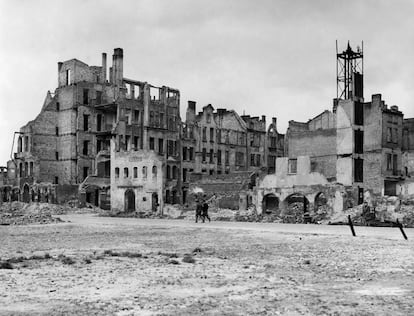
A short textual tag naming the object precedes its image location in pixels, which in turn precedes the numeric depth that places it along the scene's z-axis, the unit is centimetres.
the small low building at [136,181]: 6147
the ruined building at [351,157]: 4797
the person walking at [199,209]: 4426
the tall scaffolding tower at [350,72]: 5384
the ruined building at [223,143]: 7638
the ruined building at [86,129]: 7156
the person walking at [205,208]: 4430
